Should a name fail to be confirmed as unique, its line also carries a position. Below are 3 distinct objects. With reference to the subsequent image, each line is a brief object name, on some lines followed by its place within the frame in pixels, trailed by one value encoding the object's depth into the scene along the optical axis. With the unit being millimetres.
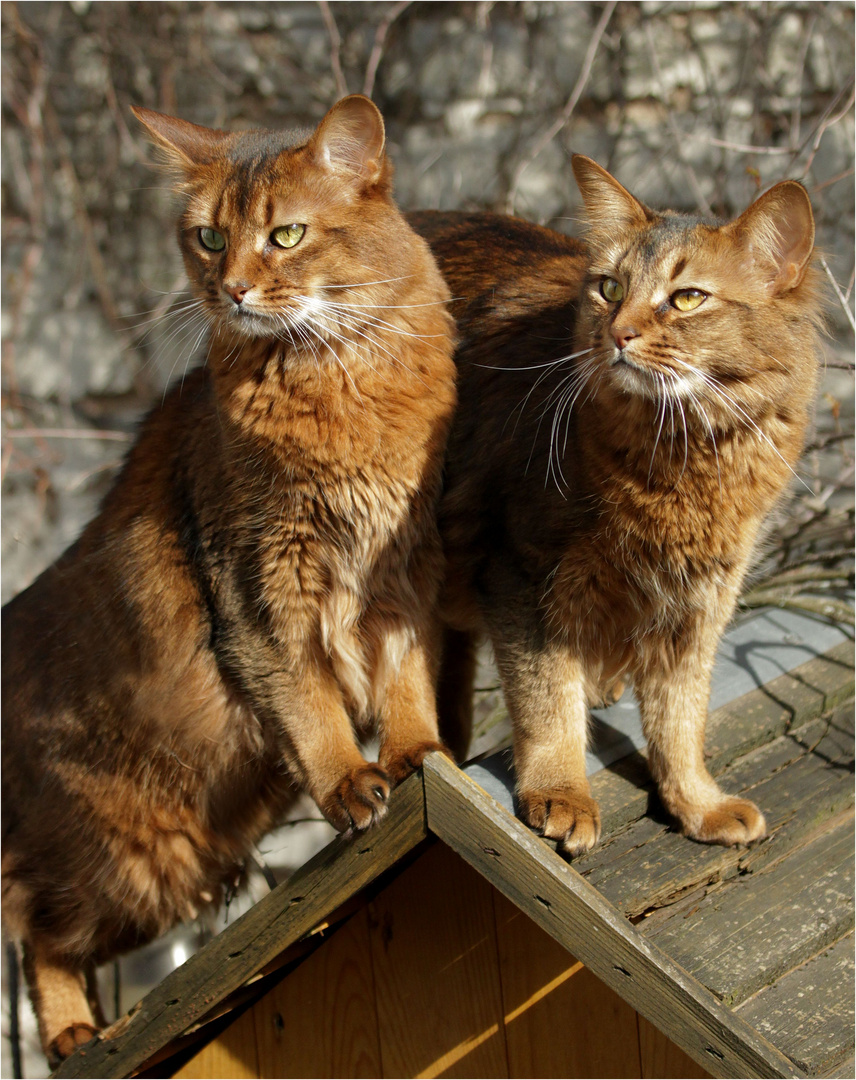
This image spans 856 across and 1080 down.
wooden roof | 1747
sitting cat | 2133
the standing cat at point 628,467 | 1949
